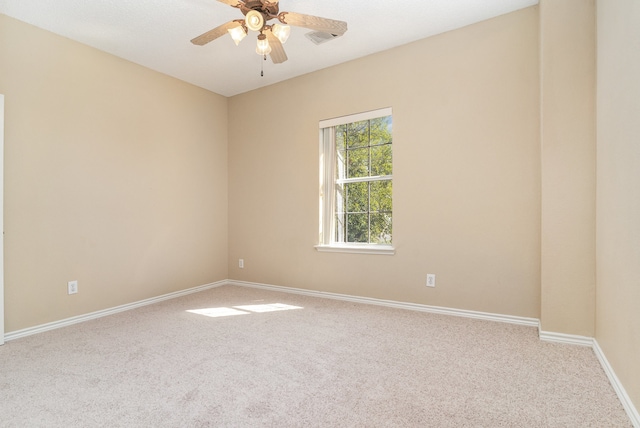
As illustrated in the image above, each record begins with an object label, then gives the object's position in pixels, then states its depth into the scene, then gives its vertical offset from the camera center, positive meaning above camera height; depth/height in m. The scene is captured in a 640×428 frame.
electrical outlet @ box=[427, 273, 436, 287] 3.19 -0.67
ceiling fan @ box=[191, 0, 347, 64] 2.05 +1.21
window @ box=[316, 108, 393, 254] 3.58 +0.33
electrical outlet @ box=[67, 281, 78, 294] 3.03 -0.68
